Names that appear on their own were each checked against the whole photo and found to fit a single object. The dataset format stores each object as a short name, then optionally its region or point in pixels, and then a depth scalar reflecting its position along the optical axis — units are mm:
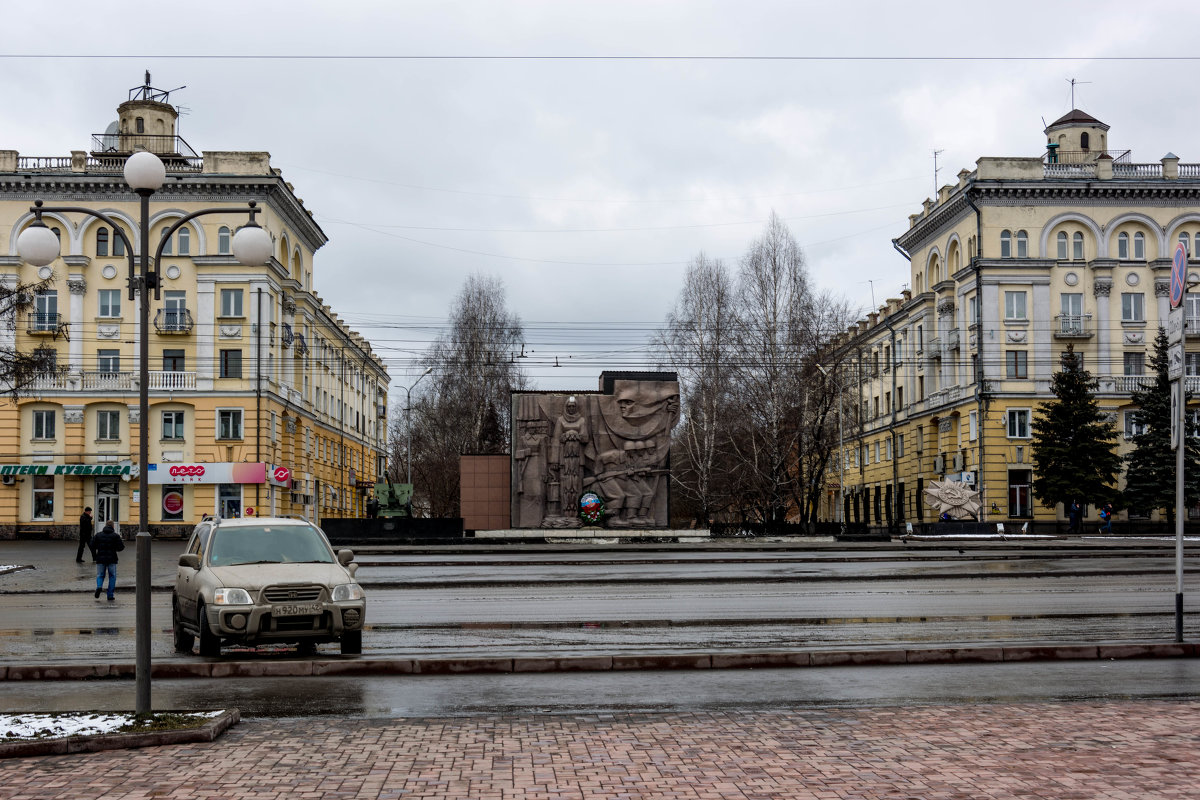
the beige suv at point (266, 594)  13641
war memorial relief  47875
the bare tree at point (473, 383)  71938
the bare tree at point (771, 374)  58750
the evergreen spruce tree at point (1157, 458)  58781
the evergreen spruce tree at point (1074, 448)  59250
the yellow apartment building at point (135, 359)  59812
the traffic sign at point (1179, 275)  14848
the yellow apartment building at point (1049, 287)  65062
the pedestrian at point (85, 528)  36562
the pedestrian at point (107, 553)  24609
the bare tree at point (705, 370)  60094
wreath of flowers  47562
